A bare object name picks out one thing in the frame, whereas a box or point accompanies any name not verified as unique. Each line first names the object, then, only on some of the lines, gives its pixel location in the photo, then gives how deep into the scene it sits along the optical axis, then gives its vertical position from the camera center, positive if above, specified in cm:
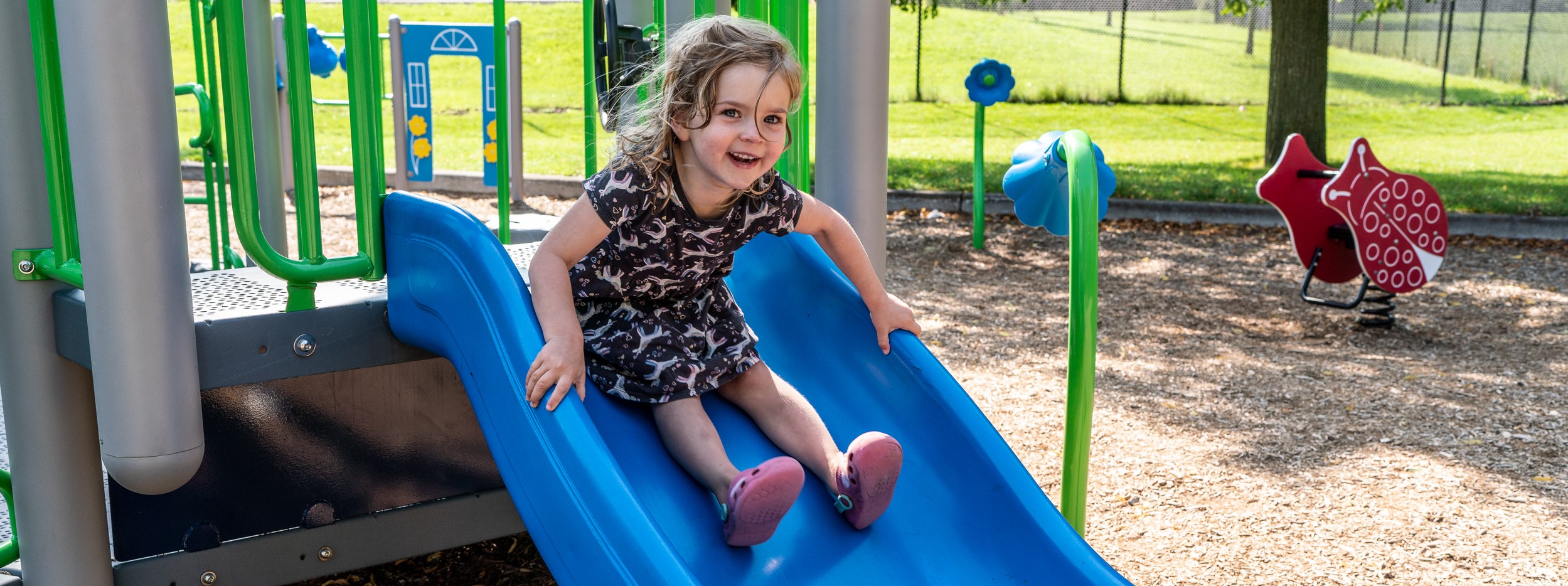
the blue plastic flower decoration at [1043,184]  281 -34
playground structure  186 -62
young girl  202 -40
